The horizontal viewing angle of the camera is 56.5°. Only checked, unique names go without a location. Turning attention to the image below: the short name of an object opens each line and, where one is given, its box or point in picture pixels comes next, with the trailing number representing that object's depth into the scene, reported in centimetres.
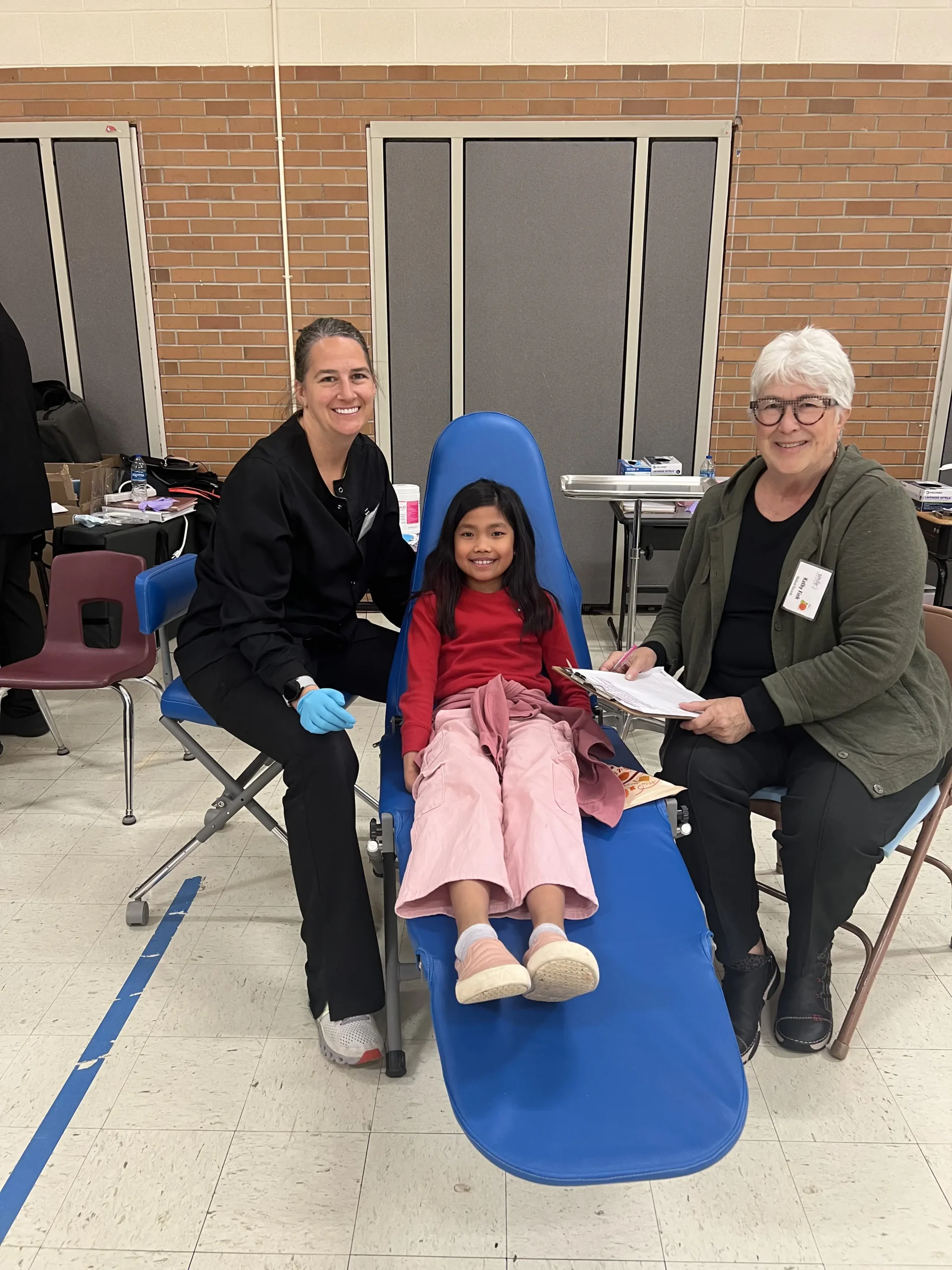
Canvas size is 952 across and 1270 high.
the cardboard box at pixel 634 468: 405
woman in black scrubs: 171
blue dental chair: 117
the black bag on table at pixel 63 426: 405
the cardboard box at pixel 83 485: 375
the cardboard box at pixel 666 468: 402
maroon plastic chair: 266
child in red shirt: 135
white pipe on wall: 397
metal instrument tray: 311
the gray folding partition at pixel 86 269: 415
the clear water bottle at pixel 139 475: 408
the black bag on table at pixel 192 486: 410
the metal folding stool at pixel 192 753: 208
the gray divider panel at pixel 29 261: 420
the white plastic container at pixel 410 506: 305
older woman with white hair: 166
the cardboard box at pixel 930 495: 366
